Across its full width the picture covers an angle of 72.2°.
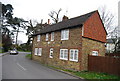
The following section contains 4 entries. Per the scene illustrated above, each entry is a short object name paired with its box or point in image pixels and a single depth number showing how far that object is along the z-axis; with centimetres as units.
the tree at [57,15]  2828
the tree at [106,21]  2232
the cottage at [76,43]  977
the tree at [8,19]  3082
